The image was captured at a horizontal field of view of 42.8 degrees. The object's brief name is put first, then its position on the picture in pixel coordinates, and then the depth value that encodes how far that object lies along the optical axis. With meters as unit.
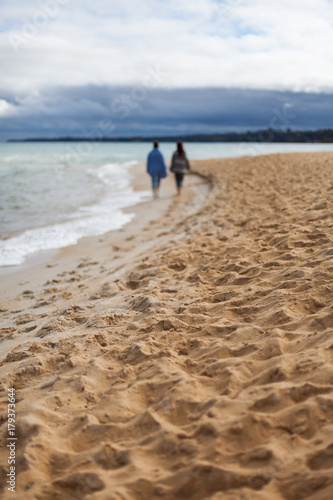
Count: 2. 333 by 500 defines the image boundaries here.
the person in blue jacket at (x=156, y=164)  14.41
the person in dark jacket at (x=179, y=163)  15.26
